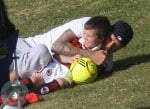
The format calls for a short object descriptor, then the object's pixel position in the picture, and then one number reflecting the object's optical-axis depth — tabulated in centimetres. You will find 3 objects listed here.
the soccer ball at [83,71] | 1755
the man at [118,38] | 1817
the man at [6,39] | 1231
